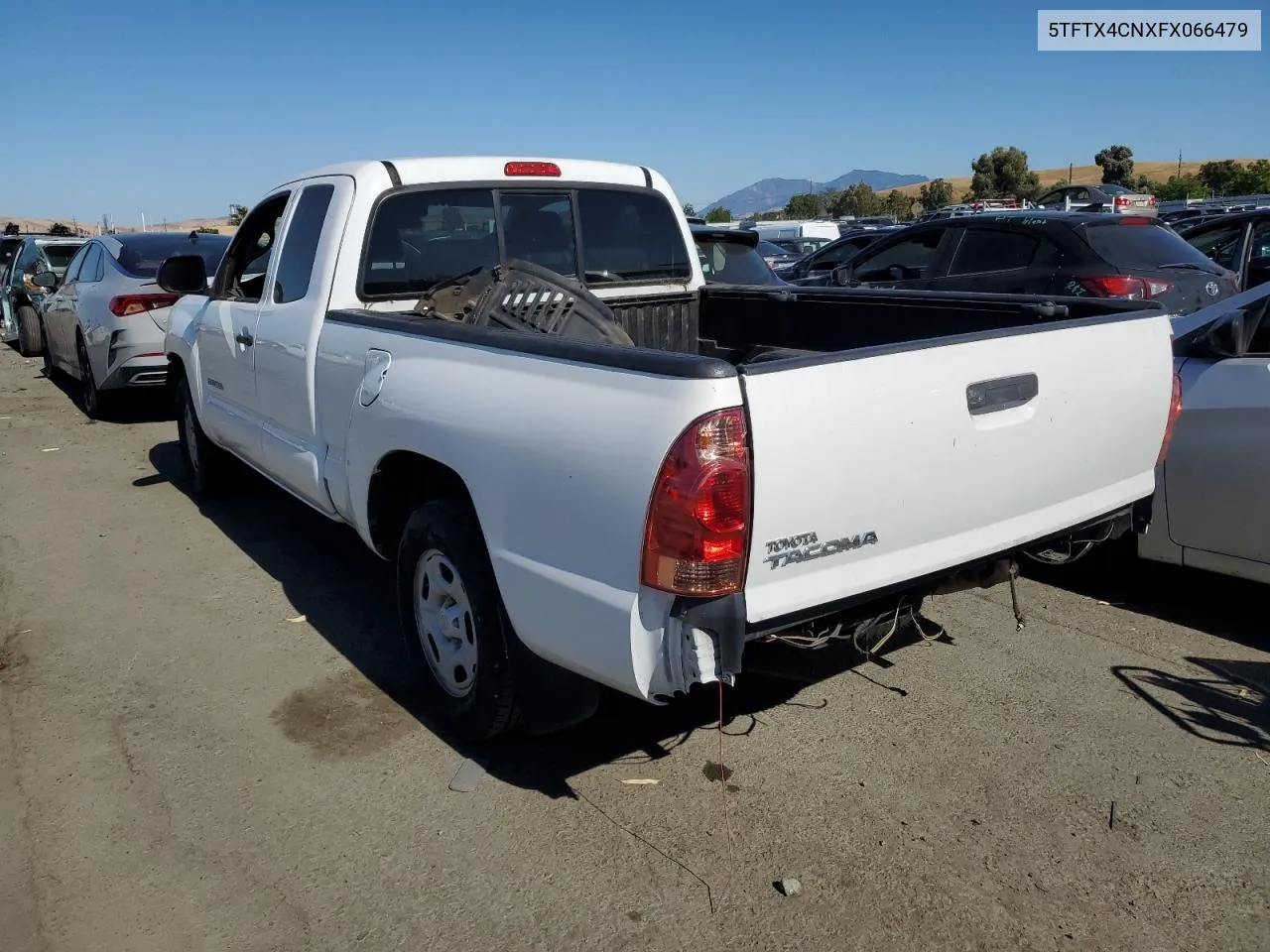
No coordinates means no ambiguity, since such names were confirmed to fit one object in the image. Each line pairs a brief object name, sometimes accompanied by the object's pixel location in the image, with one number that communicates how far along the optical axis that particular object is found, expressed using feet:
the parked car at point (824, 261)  41.98
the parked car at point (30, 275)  45.88
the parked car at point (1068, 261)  26.22
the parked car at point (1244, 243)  34.47
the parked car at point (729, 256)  28.58
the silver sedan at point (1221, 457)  14.15
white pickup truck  8.63
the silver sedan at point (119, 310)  29.71
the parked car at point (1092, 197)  81.38
